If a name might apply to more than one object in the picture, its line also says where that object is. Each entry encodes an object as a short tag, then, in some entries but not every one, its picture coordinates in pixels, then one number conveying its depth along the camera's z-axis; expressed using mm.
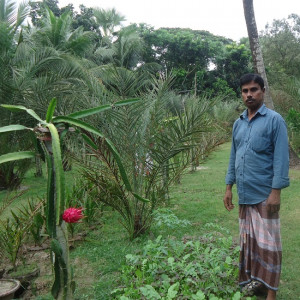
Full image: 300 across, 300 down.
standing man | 2715
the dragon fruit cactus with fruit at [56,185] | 2258
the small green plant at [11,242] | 3876
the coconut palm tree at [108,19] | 22906
